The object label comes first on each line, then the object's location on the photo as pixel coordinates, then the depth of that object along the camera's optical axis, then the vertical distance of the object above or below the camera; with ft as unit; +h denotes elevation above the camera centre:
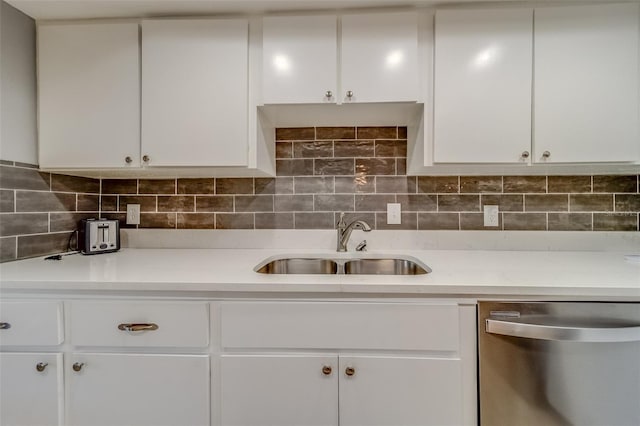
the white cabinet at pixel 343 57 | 4.20 +2.23
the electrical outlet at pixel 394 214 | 5.41 -0.05
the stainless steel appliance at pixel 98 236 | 4.85 -0.43
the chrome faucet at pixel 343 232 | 5.07 -0.37
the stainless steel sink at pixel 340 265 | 5.08 -0.95
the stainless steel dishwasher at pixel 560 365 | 3.05 -1.62
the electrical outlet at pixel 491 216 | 5.32 -0.08
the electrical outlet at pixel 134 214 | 5.69 -0.06
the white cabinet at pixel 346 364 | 3.17 -1.67
